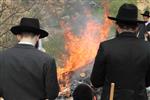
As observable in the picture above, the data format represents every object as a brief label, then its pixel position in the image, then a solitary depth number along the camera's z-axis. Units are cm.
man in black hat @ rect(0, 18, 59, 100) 654
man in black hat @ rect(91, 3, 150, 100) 689
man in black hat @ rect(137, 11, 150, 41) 1404
